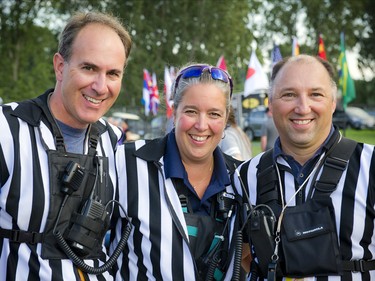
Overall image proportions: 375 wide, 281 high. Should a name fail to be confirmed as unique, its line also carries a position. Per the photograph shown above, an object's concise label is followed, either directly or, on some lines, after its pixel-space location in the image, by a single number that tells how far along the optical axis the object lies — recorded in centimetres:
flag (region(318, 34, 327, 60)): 1314
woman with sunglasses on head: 324
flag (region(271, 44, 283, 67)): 1046
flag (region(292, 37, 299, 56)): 1253
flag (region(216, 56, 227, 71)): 1245
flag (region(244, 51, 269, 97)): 1194
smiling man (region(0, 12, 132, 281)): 296
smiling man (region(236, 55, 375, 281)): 302
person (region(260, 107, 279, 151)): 1046
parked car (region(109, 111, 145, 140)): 3073
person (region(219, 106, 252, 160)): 609
